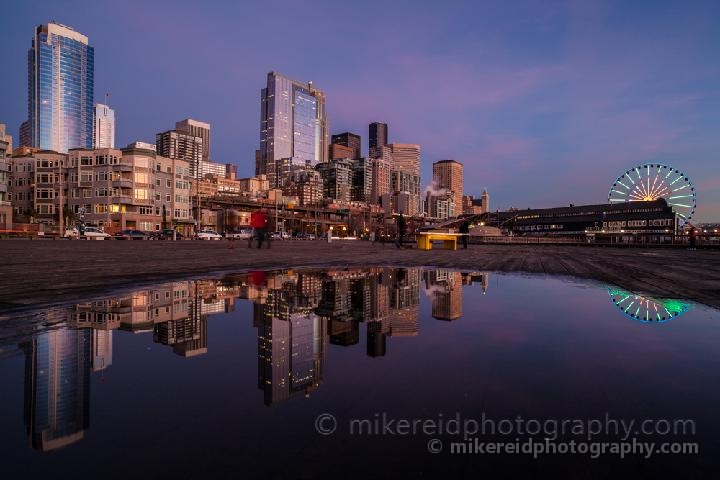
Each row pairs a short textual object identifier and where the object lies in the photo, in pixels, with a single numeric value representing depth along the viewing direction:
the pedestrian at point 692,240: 49.47
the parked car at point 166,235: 73.38
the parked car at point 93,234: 59.34
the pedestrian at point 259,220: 30.09
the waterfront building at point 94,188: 79.12
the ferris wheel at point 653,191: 95.25
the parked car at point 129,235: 63.84
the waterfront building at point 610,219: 140.75
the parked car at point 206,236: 78.70
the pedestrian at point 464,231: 42.65
